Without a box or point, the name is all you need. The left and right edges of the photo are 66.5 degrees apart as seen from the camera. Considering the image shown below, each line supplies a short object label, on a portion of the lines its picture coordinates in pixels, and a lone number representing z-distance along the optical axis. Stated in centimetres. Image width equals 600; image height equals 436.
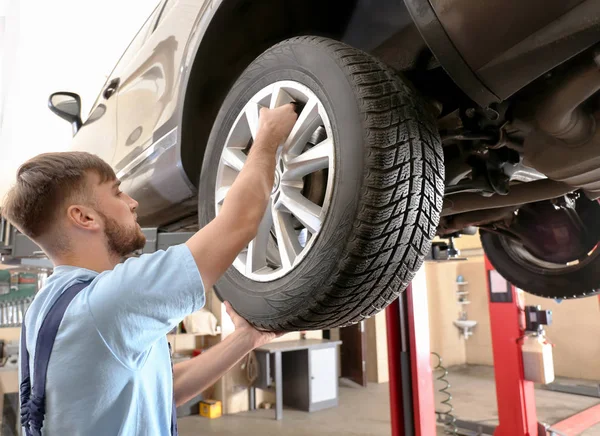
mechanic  70
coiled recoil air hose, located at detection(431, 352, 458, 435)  370
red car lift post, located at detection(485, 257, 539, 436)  328
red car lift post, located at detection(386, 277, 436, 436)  277
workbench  494
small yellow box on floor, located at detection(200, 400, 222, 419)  500
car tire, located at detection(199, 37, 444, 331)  84
